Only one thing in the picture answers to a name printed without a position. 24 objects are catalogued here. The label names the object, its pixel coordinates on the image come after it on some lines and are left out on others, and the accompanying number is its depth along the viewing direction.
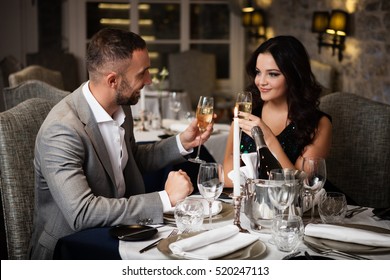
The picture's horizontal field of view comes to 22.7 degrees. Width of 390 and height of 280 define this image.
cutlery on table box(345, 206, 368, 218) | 3.11
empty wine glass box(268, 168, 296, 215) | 2.82
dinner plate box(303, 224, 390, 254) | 2.74
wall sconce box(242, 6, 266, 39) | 10.05
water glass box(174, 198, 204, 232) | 2.87
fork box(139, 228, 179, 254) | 2.72
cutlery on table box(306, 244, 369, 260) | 2.70
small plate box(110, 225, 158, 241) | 2.80
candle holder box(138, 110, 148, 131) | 5.43
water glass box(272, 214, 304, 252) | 2.74
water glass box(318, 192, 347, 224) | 3.02
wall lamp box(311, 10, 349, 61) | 7.08
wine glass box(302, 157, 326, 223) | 3.07
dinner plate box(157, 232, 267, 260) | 2.68
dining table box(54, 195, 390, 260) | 2.71
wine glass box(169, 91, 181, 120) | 5.82
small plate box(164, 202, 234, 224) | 3.02
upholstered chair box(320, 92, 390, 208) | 4.29
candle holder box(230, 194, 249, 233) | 2.92
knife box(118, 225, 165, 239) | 2.80
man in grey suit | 3.00
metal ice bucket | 2.85
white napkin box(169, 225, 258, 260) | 2.67
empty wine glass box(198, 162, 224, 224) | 2.97
